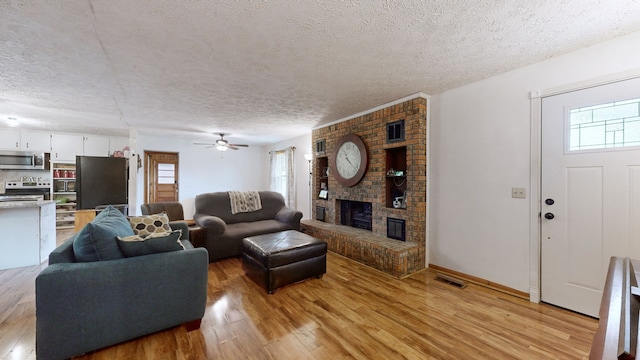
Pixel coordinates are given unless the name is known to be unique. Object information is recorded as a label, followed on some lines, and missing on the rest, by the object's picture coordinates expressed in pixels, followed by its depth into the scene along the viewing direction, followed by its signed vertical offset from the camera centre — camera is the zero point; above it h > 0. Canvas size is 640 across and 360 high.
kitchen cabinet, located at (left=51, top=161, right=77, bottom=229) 5.47 -0.29
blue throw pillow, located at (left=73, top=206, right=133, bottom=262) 1.72 -0.47
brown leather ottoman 2.58 -0.91
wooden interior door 6.32 +0.06
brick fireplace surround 3.19 -0.27
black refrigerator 5.07 -0.06
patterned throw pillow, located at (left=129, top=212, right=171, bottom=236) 2.58 -0.51
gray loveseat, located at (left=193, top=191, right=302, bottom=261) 3.62 -0.74
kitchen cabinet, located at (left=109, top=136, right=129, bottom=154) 5.95 +0.87
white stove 5.09 -0.21
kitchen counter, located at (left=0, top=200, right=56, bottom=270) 3.17 -0.75
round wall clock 3.93 +0.32
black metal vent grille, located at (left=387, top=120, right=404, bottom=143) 3.40 +0.68
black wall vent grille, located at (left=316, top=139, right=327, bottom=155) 4.87 +0.66
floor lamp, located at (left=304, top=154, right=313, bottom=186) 5.27 +0.47
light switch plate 2.49 -0.14
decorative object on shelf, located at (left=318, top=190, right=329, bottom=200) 4.78 -0.31
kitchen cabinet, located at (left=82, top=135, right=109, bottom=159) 5.71 +0.78
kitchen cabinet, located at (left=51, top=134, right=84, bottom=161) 5.44 +0.73
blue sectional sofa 1.52 -0.84
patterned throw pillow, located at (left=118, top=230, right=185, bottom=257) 1.79 -0.50
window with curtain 6.19 +0.13
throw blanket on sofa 4.46 -0.43
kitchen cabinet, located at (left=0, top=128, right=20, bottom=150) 5.13 +0.83
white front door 1.96 -0.09
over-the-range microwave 4.93 +0.38
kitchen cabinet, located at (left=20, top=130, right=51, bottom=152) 5.25 +0.83
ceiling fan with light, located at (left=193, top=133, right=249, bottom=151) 5.47 +0.76
